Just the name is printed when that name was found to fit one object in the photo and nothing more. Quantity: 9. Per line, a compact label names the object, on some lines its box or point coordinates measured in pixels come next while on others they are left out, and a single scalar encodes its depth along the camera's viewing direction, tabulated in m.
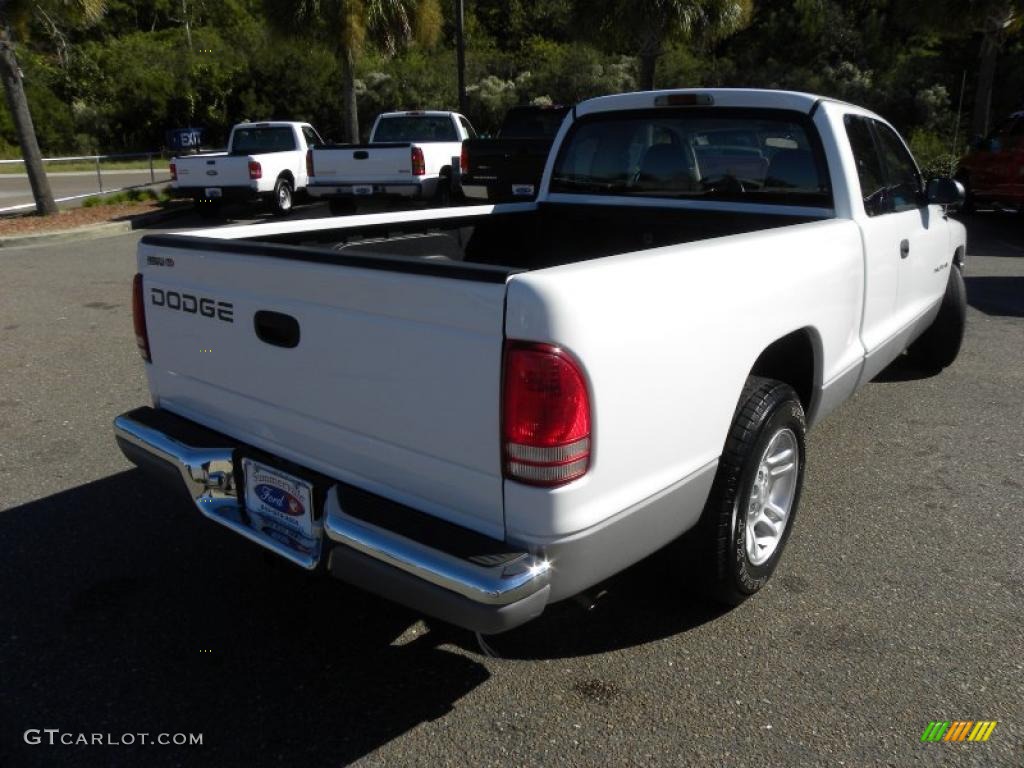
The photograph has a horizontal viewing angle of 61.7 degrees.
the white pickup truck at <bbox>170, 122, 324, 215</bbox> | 15.01
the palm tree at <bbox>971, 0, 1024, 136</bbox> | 18.12
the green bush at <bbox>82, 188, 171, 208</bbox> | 17.64
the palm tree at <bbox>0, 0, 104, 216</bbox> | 14.50
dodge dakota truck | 2.15
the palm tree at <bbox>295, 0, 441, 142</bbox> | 19.67
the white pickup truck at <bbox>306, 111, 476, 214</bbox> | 14.01
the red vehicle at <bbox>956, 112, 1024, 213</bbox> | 13.13
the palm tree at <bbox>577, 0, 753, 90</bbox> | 17.27
